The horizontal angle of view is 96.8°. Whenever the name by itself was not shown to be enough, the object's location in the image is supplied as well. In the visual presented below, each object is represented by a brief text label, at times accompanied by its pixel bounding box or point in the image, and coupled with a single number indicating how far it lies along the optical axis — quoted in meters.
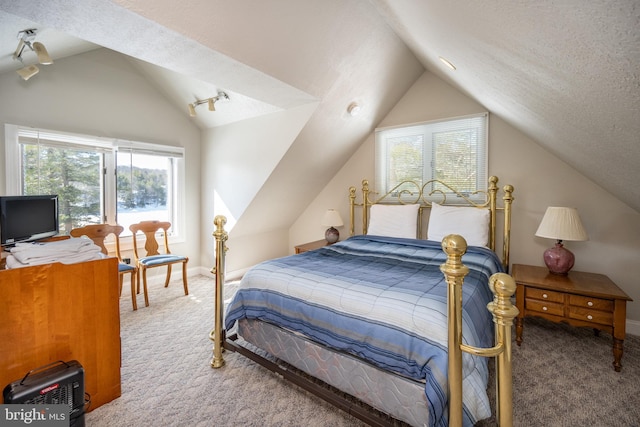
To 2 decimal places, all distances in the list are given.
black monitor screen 1.77
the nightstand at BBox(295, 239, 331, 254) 3.73
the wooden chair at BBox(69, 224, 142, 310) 2.97
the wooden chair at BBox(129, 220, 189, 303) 3.29
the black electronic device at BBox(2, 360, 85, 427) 1.31
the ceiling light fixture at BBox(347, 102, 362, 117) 3.24
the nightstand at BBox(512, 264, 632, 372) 2.03
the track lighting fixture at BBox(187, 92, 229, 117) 3.24
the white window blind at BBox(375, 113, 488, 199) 3.27
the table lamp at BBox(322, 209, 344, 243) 3.86
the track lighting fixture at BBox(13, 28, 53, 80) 2.08
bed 1.15
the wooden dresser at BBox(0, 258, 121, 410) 1.44
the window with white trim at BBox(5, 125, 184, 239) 2.81
